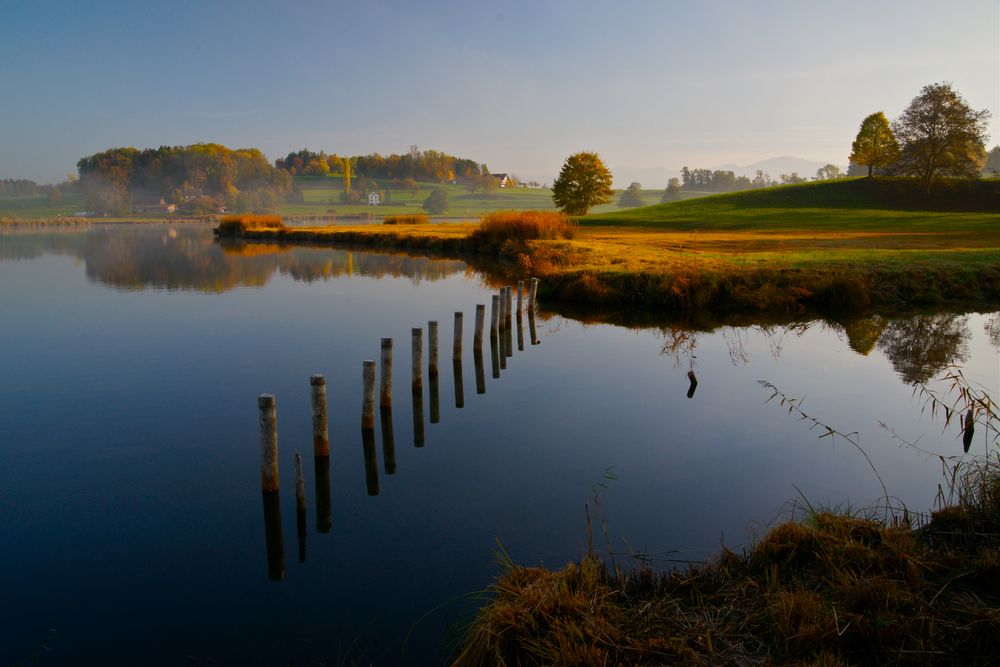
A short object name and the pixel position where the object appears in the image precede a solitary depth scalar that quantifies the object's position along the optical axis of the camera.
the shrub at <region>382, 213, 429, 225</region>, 67.62
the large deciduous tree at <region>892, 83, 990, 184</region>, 53.66
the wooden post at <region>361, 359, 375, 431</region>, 9.50
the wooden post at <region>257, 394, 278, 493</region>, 7.23
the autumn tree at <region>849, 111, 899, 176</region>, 57.97
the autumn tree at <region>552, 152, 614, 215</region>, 62.28
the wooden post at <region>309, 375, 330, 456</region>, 8.09
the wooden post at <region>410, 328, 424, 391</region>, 11.80
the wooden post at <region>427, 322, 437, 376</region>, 12.97
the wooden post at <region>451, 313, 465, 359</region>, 14.52
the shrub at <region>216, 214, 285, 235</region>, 65.31
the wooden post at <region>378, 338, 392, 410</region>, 10.66
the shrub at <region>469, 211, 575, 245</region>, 35.34
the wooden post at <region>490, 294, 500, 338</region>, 16.81
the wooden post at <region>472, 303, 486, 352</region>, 15.54
